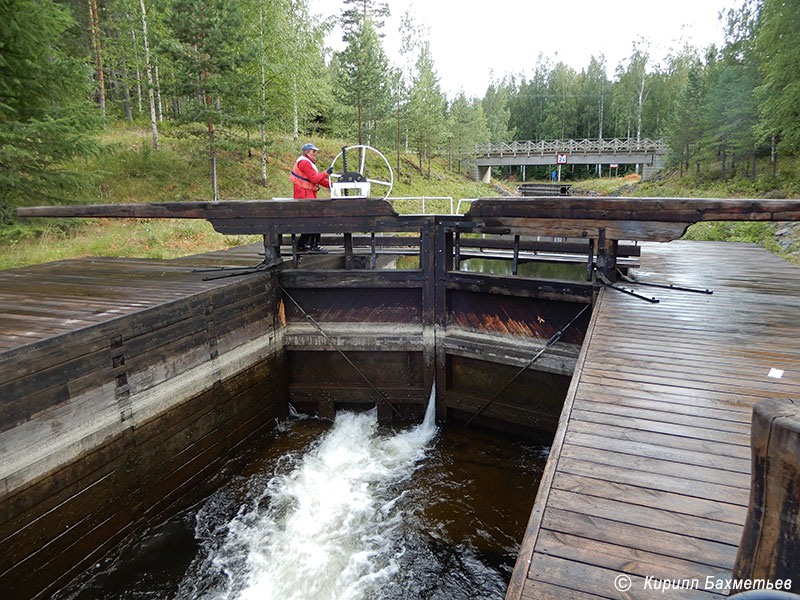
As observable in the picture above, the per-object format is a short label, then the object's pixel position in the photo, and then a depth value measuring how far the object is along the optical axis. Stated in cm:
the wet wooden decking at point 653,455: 187
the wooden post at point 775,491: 129
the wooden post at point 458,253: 757
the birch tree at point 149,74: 1970
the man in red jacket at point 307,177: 789
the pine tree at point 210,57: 1712
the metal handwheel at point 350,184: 735
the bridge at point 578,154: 4100
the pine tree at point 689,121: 3288
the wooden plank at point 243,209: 694
